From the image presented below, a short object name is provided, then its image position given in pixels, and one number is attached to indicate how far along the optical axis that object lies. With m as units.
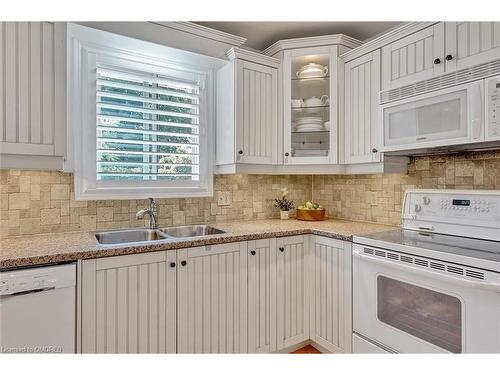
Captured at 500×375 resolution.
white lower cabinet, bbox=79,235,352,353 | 1.61
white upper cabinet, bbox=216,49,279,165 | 2.36
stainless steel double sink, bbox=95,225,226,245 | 2.12
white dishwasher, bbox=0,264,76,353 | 1.37
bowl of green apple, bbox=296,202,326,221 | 2.71
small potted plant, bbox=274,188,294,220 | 2.82
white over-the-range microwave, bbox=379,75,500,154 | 1.61
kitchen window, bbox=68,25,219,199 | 2.04
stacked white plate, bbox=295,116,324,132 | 2.54
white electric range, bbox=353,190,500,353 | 1.42
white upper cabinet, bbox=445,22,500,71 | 1.62
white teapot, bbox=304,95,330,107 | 2.52
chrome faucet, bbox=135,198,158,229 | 2.19
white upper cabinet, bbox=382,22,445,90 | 1.86
